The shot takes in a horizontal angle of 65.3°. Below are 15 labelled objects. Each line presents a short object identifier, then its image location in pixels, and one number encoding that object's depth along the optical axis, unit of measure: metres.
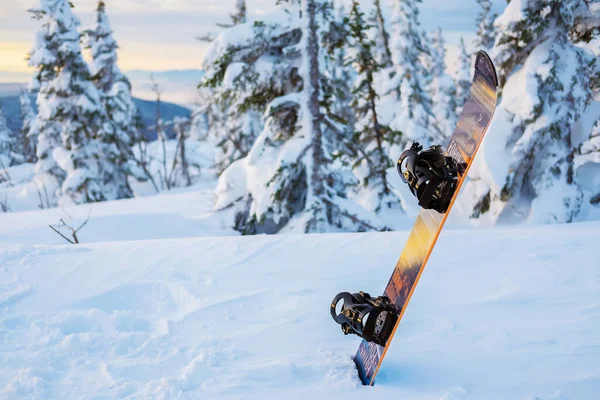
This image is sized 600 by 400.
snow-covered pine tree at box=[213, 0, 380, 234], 10.37
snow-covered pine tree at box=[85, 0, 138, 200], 24.59
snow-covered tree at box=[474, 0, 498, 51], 33.47
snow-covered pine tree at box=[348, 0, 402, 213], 16.88
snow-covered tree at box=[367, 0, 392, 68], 25.28
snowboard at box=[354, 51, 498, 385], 2.77
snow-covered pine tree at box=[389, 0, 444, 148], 24.58
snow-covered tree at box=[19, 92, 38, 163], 45.59
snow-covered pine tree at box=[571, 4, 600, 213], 12.30
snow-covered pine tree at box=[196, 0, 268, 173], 10.28
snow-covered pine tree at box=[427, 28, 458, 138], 33.56
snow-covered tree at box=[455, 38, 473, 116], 40.50
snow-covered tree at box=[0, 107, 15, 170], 47.66
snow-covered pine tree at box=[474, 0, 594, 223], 12.09
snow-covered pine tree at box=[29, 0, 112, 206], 21.11
